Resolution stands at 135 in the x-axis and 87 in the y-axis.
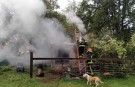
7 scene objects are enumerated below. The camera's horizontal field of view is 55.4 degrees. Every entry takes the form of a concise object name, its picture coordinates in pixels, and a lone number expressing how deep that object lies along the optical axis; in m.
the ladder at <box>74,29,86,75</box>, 7.66
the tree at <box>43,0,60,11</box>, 9.70
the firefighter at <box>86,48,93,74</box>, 7.66
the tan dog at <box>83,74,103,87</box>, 6.50
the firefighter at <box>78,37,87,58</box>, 8.12
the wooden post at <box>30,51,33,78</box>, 7.13
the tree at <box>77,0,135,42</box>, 11.29
